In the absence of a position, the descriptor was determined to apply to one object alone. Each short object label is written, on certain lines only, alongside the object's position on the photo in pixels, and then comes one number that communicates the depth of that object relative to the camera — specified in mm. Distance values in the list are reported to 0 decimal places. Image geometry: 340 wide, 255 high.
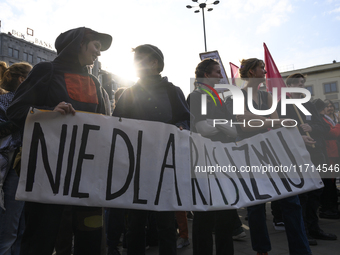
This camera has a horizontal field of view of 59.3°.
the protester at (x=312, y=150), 3684
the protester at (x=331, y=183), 5145
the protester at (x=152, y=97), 2648
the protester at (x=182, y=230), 3652
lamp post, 18173
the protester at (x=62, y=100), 1829
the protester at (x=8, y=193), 2588
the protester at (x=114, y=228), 3279
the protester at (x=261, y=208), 2740
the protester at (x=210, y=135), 2533
